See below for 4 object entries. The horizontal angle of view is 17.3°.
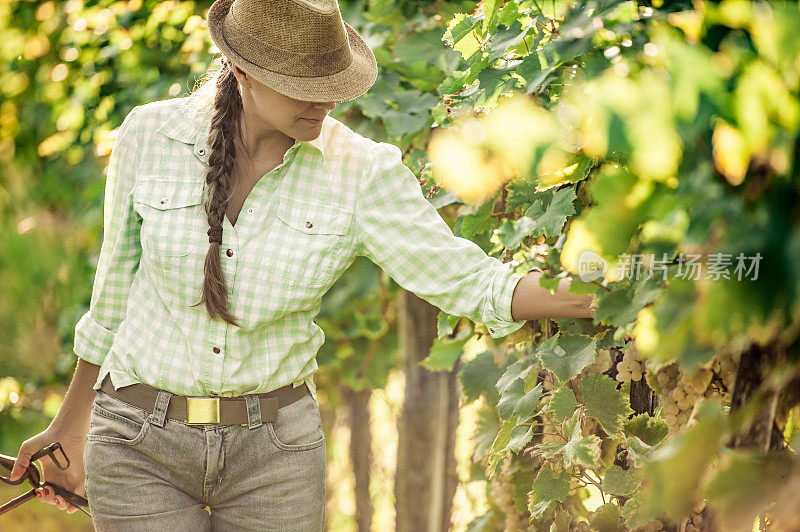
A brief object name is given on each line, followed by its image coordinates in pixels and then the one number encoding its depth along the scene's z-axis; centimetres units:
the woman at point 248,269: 404
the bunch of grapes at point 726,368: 357
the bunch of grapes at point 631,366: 382
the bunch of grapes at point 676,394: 372
